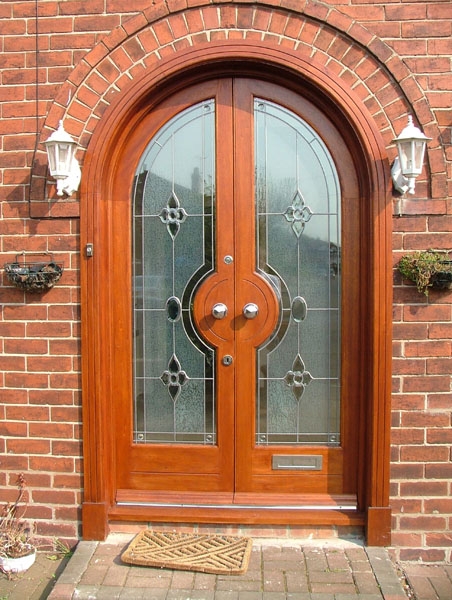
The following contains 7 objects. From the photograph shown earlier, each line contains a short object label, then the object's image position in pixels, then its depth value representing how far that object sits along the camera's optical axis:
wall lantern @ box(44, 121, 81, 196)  3.20
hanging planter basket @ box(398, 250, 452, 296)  3.21
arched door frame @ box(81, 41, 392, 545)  3.31
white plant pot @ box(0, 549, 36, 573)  3.26
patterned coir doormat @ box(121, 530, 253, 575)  3.11
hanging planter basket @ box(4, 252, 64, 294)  3.35
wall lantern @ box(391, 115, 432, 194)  3.05
